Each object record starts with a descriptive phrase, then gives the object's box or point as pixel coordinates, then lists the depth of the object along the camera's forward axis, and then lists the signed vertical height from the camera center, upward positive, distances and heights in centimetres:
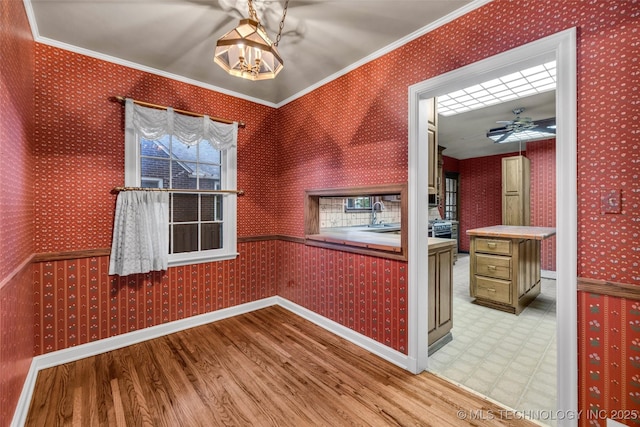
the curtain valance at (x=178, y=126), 261 +90
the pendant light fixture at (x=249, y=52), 152 +99
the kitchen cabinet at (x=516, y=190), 507 +42
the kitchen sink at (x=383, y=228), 454 -26
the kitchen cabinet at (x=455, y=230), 713 -46
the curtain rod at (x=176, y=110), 255 +106
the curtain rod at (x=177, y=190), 256 +24
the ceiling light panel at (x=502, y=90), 297 +152
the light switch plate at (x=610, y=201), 135 +6
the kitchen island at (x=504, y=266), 329 -68
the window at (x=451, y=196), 741 +45
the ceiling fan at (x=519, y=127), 389 +127
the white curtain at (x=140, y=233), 253 -19
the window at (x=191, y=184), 280 +32
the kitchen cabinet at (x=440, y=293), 245 -75
